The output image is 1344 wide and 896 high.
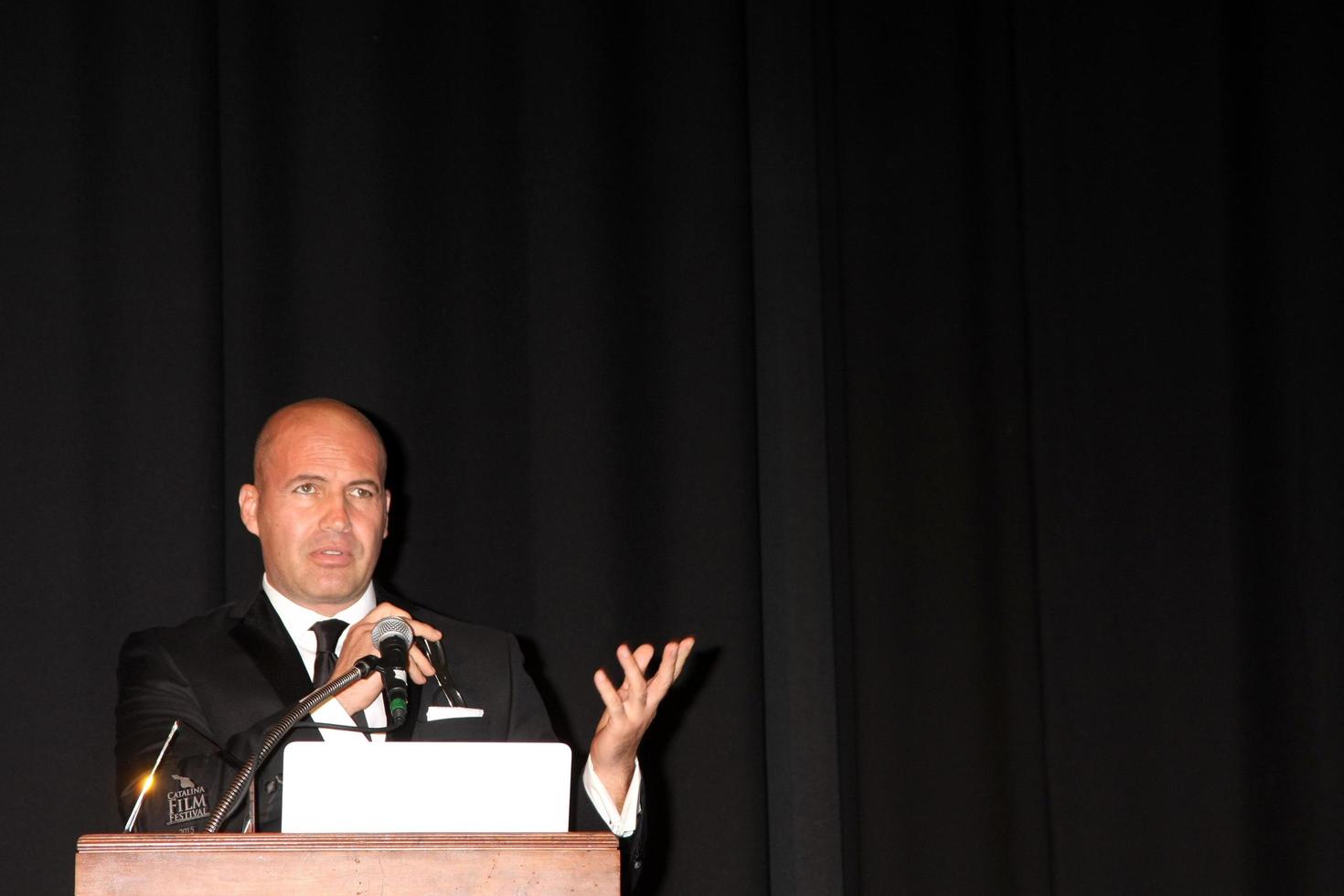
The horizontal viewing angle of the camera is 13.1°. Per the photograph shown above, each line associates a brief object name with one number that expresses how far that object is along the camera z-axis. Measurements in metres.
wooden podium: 6.62
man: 7.53
